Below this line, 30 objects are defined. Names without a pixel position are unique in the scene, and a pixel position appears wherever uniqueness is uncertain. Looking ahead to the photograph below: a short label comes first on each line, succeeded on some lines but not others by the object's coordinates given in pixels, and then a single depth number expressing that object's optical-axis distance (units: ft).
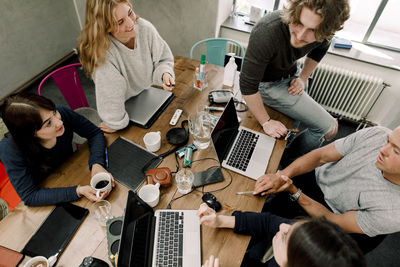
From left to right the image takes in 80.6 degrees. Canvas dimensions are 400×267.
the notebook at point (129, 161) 4.46
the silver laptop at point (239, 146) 4.57
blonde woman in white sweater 4.46
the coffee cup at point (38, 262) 3.29
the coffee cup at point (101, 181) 4.17
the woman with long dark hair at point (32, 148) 3.92
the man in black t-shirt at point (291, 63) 4.31
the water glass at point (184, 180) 4.26
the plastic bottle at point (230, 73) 6.22
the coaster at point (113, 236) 3.50
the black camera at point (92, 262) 3.20
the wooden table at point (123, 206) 3.59
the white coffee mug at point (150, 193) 4.03
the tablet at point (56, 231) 3.57
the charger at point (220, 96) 5.95
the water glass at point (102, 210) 3.92
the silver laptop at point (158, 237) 3.15
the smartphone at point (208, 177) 4.40
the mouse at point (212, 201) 4.04
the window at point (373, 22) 8.61
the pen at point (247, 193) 4.29
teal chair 8.17
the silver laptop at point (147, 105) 5.45
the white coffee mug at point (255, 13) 9.62
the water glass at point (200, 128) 5.04
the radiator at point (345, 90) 8.84
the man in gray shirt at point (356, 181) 3.58
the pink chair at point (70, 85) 6.37
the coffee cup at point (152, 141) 4.79
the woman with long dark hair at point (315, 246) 2.49
